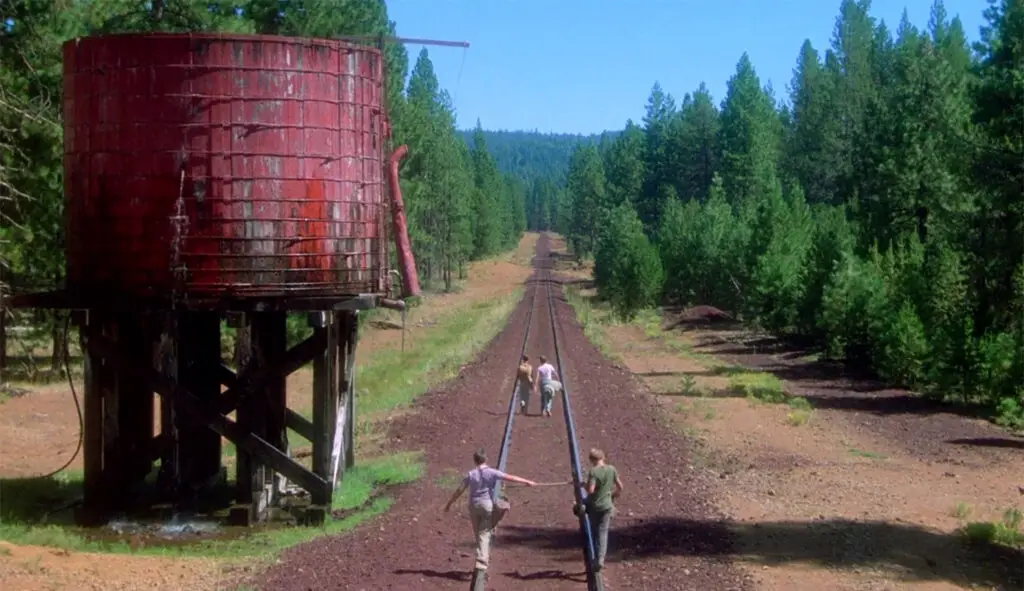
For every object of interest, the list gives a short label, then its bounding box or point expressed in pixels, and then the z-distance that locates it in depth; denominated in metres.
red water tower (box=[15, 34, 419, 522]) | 14.20
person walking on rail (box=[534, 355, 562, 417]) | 22.70
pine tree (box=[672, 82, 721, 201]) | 95.06
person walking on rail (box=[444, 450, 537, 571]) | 10.85
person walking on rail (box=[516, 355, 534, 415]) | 22.89
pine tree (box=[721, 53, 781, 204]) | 82.25
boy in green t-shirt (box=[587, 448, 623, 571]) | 10.95
